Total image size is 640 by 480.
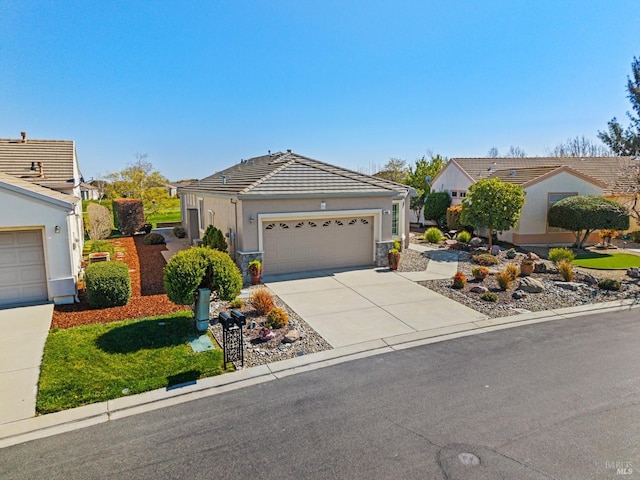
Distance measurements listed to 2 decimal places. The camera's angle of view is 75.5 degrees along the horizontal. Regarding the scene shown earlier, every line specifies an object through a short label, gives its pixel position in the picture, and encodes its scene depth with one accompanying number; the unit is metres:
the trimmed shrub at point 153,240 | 22.58
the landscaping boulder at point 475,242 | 21.14
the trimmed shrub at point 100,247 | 18.92
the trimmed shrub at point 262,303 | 10.72
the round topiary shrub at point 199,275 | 9.23
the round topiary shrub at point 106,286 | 11.04
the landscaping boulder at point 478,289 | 13.07
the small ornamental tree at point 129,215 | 26.14
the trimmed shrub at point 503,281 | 13.30
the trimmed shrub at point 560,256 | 16.02
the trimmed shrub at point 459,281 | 13.58
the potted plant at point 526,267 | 15.16
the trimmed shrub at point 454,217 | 25.38
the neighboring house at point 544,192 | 22.02
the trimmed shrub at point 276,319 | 9.81
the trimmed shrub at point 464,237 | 21.89
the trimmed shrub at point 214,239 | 15.84
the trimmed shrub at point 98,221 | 22.77
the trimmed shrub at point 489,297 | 12.24
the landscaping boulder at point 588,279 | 14.21
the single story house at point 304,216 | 14.63
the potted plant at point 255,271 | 14.02
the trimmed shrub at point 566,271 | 14.37
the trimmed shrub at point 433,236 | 23.02
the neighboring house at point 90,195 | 59.31
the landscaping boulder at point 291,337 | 9.10
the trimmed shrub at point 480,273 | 14.29
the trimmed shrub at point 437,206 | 29.03
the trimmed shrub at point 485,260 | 17.48
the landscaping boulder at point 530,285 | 13.12
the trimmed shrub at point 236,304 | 11.11
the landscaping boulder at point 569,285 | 13.53
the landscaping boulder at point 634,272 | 15.30
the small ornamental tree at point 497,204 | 19.73
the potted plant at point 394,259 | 16.07
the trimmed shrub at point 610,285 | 13.52
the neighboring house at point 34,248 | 11.02
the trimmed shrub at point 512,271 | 14.12
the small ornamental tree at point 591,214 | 20.02
